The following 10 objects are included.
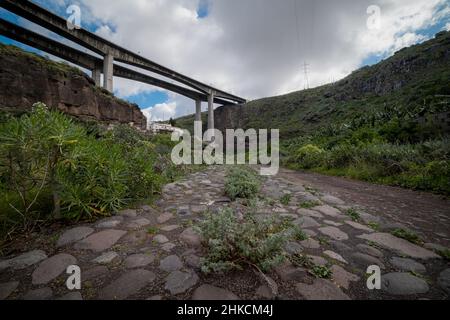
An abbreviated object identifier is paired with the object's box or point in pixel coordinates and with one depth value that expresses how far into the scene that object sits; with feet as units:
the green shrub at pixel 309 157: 27.96
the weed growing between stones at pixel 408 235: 6.68
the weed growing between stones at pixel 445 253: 5.64
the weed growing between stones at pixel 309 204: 10.21
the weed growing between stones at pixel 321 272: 4.69
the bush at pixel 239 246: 4.65
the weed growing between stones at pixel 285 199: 10.72
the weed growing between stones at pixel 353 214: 8.70
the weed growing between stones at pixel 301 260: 5.08
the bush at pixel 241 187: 11.48
